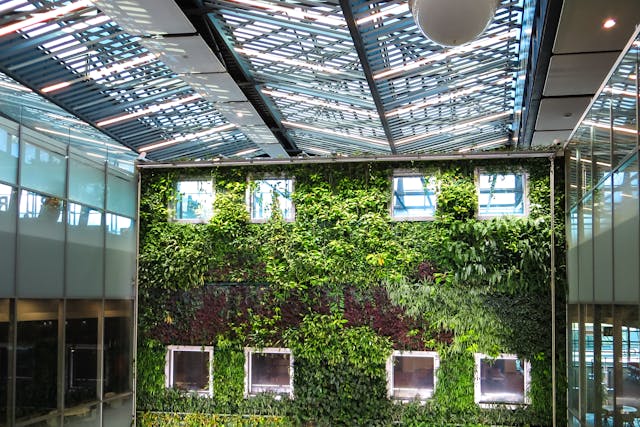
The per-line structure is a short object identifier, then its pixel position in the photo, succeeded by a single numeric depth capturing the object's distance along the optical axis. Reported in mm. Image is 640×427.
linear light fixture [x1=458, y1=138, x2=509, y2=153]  15727
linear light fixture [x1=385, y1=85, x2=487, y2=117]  11375
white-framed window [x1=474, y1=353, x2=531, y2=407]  10562
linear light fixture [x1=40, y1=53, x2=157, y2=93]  9336
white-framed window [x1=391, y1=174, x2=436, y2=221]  11031
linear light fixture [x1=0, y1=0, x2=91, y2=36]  7457
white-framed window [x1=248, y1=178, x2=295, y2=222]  11477
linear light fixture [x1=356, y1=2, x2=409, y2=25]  7566
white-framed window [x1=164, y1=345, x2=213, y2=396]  11438
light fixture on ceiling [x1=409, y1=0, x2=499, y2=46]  4547
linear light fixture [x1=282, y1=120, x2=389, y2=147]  13781
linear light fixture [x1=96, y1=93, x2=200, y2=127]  11547
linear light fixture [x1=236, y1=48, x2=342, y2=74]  9312
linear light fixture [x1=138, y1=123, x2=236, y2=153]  14031
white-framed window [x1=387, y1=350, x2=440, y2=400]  10805
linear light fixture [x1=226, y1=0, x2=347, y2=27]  7586
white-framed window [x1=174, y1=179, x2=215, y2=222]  11703
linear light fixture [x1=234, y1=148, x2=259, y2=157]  16094
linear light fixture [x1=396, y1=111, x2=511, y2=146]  13302
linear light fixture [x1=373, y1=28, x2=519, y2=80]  8883
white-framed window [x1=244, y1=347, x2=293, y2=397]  11195
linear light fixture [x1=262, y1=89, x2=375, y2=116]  11355
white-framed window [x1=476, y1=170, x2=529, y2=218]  10836
